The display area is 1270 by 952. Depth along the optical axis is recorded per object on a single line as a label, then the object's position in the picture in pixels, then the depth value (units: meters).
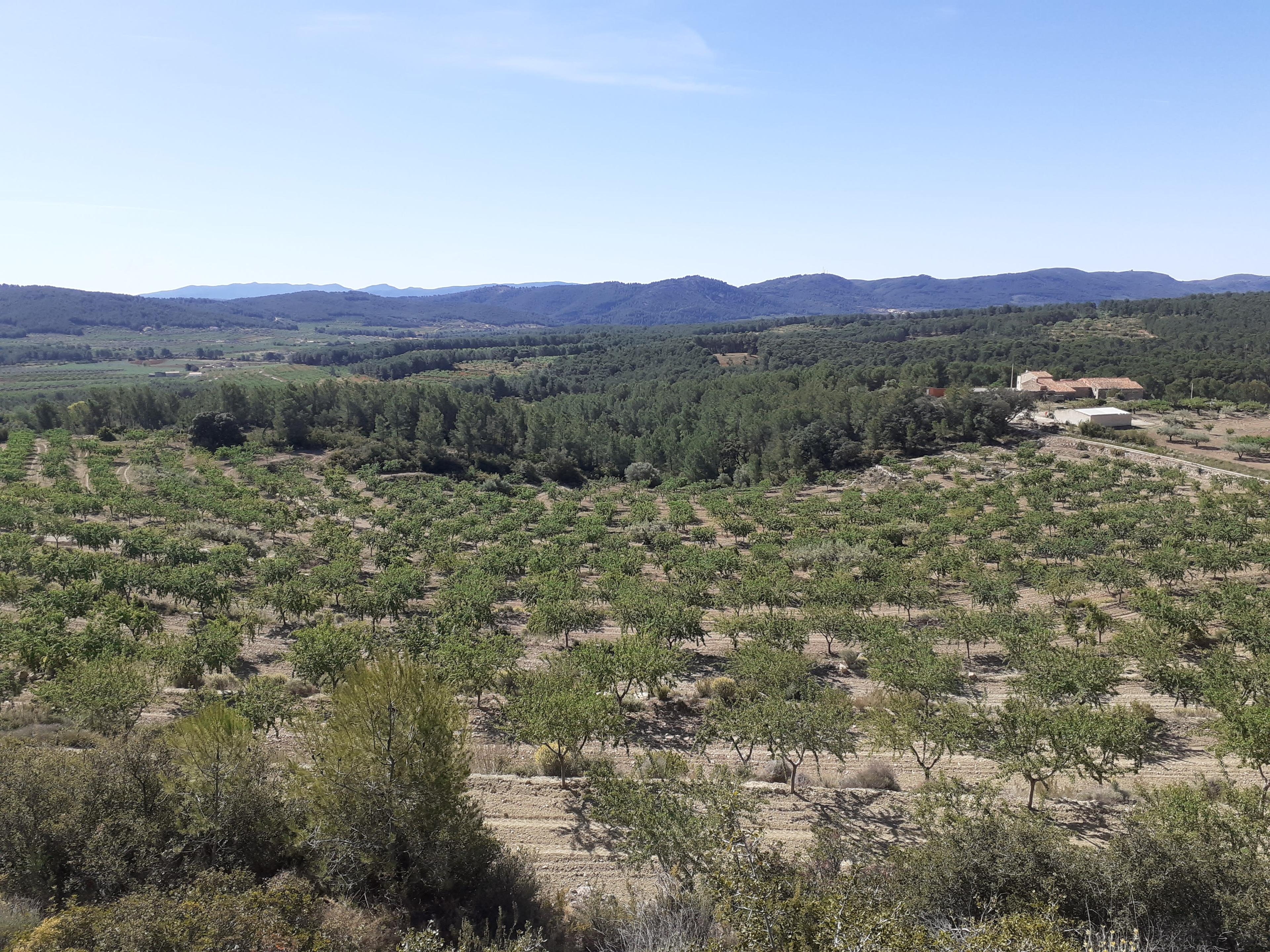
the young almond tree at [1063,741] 18.50
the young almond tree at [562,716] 19.89
